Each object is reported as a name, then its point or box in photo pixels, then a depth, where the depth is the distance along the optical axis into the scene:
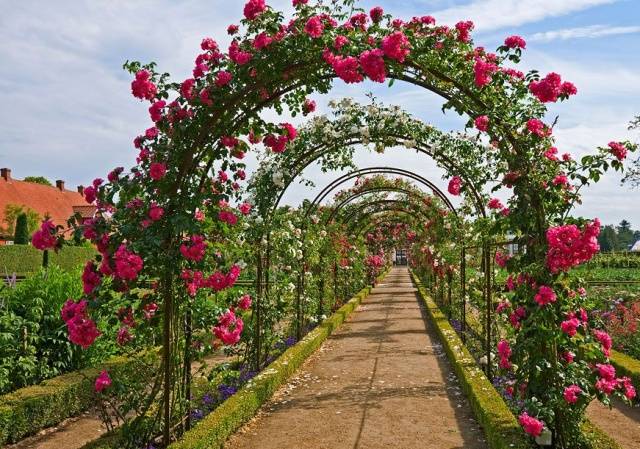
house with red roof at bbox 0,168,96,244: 38.66
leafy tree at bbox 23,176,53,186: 51.19
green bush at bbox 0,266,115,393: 5.18
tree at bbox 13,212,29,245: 28.08
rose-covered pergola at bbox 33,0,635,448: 3.64
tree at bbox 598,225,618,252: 72.41
